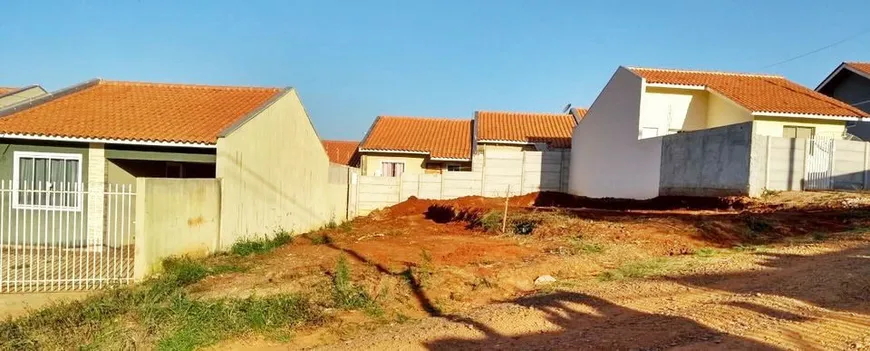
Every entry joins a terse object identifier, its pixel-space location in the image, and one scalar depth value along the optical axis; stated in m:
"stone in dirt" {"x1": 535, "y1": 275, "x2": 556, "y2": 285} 8.45
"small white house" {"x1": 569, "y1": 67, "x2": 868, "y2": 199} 19.95
